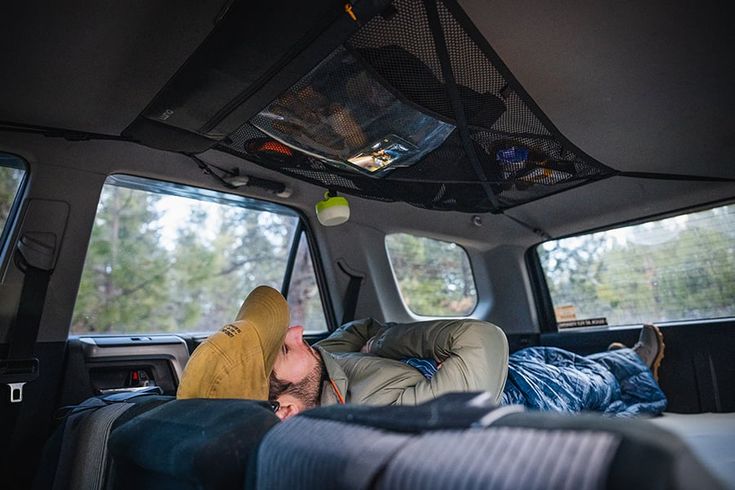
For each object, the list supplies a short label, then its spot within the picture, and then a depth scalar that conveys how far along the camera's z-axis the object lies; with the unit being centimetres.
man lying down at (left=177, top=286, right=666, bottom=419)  129
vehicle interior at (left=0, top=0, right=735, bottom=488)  149
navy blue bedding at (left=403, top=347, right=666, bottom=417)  224
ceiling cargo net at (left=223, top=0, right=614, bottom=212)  149
